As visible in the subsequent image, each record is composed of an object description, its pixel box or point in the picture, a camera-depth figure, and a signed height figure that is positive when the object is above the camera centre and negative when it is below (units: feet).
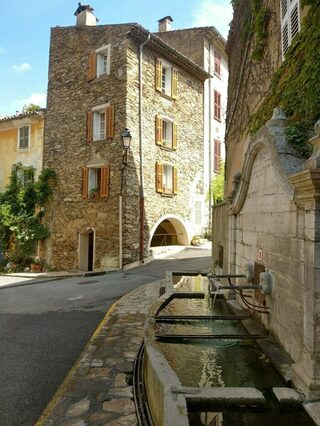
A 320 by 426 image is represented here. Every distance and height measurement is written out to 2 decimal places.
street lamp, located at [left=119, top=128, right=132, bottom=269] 46.13 +9.87
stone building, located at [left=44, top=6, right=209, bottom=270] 50.37 +13.13
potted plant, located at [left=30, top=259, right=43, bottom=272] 55.88 -7.74
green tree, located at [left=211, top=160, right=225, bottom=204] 62.39 +7.01
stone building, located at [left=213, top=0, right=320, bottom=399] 9.56 +1.20
